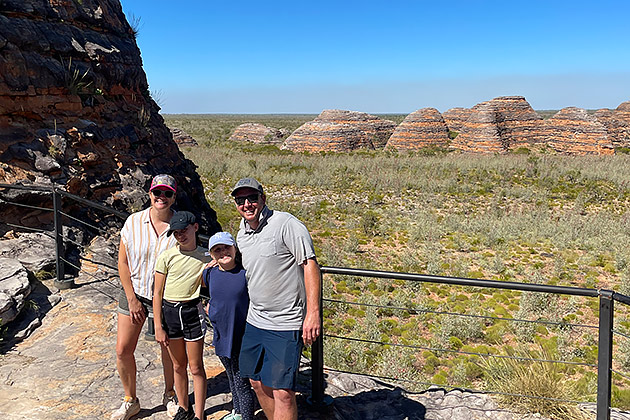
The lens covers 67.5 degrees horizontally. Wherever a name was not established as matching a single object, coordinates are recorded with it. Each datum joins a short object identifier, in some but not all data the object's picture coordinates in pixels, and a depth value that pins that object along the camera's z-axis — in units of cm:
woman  315
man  267
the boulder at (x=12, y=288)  447
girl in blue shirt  278
